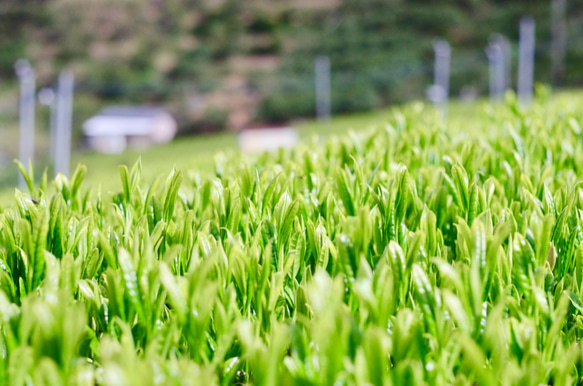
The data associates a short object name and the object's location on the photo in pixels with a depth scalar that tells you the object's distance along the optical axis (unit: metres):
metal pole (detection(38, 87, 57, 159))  25.14
